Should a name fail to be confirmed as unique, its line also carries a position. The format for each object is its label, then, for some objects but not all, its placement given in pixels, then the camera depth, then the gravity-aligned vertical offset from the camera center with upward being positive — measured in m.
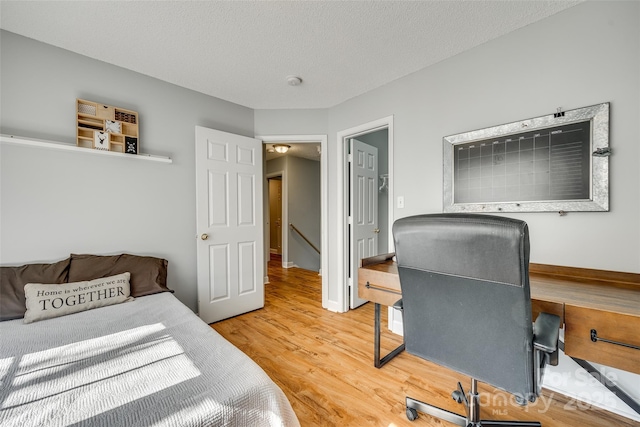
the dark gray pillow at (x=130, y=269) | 1.88 -0.45
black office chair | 0.90 -0.37
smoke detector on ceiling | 2.37 +1.23
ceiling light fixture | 4.33 +1.08
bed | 0.79 -0.63
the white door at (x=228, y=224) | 2.62 -0.15
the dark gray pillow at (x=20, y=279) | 1.55 -0.45
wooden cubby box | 2.02 +0.70
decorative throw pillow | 1.55 -0.56
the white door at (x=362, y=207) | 3.06 +0.03
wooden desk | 0.96 -0.42
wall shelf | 1.72 +0.49
